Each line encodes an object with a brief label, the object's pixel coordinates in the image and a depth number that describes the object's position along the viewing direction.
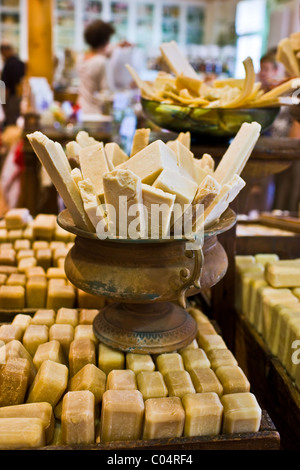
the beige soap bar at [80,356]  1.36
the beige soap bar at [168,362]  1.32
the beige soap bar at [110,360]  1.36
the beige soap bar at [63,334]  1.45
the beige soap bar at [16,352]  1.31
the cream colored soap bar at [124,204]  1.14
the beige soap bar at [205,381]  1.25
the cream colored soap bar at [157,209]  1.20
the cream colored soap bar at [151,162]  1.31
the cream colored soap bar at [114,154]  1.51
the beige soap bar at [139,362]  1.33
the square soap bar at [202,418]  1.14
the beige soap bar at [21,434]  1.07
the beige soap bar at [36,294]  1.74
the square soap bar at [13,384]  1.21
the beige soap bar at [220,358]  1.36
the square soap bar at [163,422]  1.12
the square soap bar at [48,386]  1.23
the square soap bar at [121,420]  1.13
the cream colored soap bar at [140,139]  1.56
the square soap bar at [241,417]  1.15
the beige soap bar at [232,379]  1.26
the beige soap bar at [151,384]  1.22
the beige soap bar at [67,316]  1.57
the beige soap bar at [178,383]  1.23
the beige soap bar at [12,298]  1.70
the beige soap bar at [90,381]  1.24
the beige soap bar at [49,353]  1.34
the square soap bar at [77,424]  1.11
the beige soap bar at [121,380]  1.24
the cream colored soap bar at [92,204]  1.22
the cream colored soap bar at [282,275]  1.74
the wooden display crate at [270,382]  1.40
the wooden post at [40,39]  7.38
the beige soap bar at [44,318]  1.56
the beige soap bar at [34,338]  1.43
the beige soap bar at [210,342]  1.46
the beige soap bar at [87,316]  1.58
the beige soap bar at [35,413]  1.15
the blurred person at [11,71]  7.77
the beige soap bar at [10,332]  1.42
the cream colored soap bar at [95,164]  1.36
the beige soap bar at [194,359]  1.35
